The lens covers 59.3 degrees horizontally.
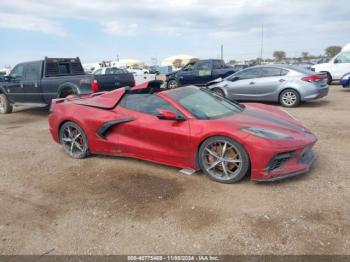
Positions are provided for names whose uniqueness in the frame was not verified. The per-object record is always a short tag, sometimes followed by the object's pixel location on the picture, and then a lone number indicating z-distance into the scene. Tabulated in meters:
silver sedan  9.50
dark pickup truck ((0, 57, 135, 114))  8.83
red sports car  3.87
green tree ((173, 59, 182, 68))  72.06
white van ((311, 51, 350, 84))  15.26
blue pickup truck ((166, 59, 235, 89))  14.84
